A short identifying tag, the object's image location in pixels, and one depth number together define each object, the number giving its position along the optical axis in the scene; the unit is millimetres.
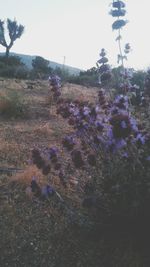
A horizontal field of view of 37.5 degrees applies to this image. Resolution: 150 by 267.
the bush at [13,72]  10003
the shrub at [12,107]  4464
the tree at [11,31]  17963
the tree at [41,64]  13220
